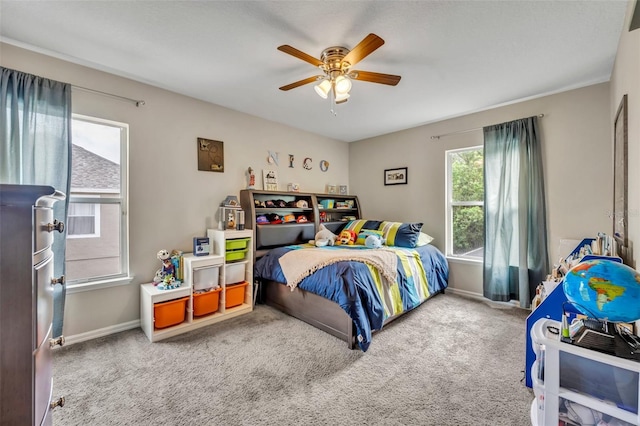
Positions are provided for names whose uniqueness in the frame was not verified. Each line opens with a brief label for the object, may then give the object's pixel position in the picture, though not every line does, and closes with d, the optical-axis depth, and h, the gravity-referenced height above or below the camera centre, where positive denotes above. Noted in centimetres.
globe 92 -28
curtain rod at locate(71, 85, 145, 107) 237 +111
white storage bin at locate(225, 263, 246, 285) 303 -70
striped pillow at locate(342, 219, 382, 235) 397 -20
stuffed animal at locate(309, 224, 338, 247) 353 -36
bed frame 244 -82
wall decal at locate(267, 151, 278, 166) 381 +79
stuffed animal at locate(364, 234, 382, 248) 341 -39
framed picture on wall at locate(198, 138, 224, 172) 312 +69
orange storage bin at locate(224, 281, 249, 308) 300 -94
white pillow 358 -38
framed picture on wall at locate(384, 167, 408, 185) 420 +58
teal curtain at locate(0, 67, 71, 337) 201 +60
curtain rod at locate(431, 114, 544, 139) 347 +108
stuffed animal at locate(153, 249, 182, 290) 264 -61
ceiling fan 195 +108
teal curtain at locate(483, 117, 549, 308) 296 -2
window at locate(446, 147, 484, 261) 356 +11
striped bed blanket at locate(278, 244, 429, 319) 255 -58
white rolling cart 93 -64
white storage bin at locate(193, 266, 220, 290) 276 -68
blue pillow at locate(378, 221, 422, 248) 348 -29
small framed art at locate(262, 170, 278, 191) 372 +46
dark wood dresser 74 -26
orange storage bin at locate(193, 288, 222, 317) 272 -93
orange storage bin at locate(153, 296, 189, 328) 244 -94
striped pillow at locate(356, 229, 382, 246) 375 -32
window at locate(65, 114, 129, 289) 242 +8
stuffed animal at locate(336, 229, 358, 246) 372 -36
